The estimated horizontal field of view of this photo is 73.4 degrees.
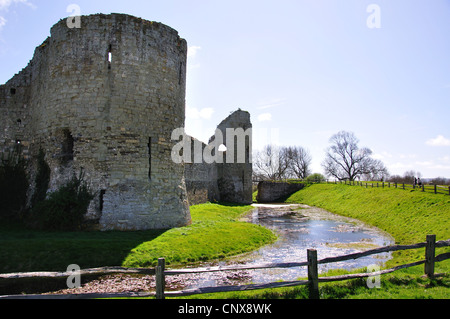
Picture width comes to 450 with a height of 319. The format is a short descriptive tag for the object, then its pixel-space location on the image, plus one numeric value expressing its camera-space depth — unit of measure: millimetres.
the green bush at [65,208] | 11391
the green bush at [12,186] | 13164
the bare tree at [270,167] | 68500
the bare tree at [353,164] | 62812
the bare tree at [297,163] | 71188
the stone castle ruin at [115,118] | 12047
